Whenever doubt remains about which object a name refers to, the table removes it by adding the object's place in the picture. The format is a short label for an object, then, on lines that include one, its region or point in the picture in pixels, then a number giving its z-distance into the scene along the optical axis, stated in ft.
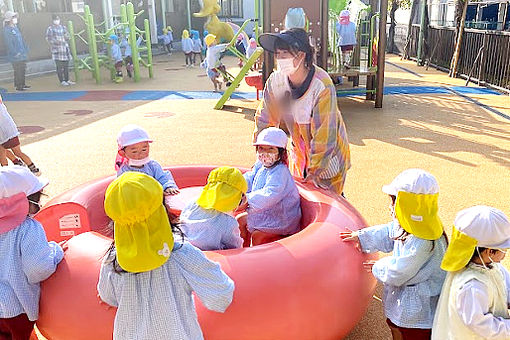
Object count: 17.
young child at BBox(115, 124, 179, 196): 11.09
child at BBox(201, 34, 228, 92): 37.76
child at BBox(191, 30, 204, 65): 62.06
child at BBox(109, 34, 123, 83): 46.18
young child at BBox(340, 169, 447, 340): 7.08
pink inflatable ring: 7.55
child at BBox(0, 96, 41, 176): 18.26
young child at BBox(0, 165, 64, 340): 7.38
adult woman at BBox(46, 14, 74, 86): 43.41
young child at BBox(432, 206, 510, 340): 6.11
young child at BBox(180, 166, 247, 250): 8.41
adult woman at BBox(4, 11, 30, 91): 39.65
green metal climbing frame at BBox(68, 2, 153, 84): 44.75
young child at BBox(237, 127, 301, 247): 10.43
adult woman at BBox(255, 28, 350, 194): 10.97
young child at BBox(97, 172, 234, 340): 5.47
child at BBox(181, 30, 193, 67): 57.87
